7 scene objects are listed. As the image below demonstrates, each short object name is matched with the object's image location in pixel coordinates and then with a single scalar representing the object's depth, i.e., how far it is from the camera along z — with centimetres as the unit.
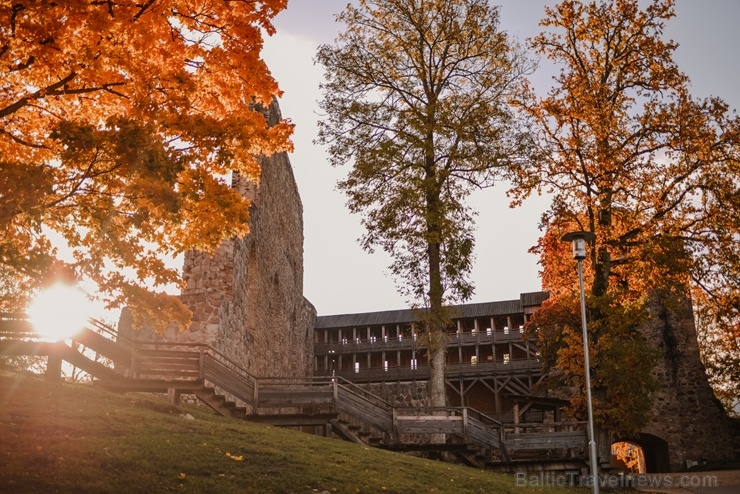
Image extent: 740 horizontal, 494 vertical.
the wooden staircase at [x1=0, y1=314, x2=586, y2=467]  1566
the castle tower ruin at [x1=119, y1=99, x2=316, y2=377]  1864
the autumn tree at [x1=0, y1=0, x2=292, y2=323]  816
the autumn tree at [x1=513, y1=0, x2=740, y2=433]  1692
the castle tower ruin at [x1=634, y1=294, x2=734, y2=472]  2848
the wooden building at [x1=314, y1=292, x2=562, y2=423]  4019
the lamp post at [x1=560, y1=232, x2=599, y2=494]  1200
